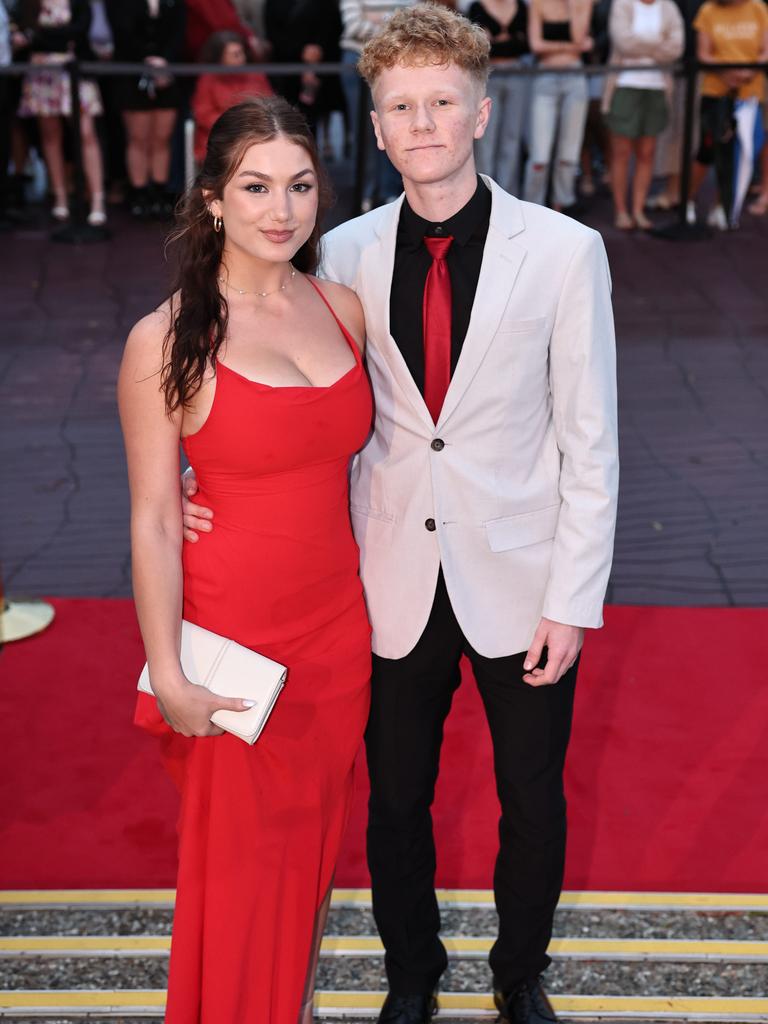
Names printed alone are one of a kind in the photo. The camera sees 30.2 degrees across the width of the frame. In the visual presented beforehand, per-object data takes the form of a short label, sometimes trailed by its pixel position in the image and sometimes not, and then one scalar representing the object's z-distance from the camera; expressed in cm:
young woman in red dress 247
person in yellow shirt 913
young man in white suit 252
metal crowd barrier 866
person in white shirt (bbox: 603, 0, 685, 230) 904
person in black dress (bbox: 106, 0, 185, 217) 894
